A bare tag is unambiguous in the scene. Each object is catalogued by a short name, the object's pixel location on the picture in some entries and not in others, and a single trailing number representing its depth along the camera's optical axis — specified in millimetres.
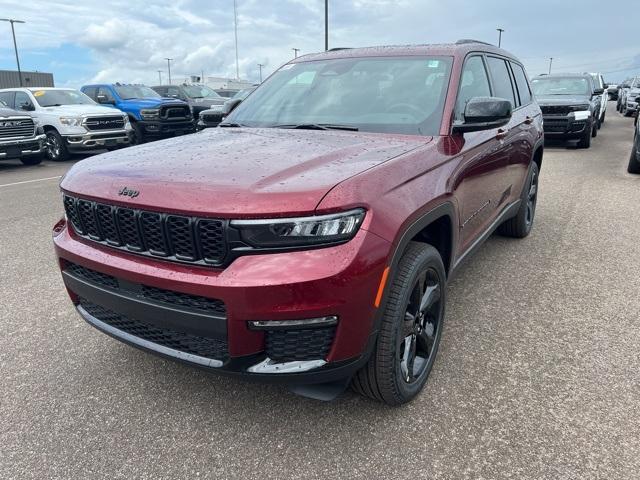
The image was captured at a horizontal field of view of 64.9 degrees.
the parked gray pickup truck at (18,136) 11578
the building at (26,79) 51500
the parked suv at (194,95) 16219
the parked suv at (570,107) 11781
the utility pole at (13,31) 42075
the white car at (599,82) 14842
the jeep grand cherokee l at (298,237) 1900
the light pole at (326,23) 22009
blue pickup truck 13953
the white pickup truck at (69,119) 12383
